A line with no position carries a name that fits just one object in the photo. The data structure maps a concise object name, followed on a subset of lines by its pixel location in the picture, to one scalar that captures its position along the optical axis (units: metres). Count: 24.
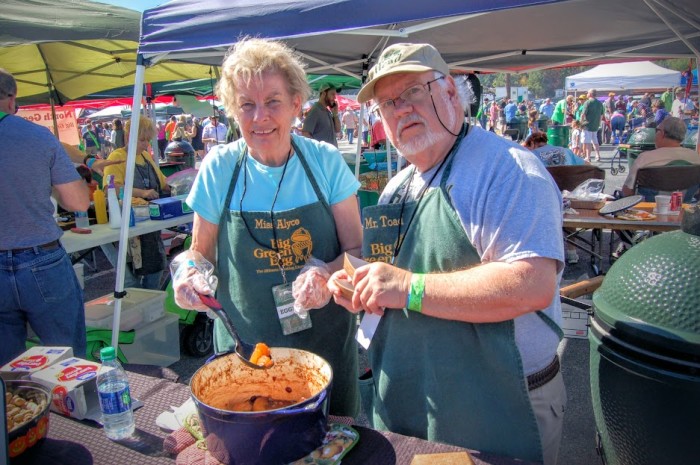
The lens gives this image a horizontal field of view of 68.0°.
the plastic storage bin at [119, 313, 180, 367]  3.74
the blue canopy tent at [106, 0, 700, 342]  2.47
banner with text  10.70
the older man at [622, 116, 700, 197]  5.21
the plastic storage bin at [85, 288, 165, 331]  3.62
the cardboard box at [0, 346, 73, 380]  1.56
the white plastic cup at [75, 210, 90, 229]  4.12
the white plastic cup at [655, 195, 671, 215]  4.27
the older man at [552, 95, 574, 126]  18.36
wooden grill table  3.95
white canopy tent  20.23
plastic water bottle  1.34
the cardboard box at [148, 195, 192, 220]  4.45
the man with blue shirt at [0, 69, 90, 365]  2.66
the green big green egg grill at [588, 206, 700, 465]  1.39
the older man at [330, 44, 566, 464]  1.18
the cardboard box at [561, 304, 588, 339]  3.79
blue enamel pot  1.05
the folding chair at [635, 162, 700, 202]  4.91
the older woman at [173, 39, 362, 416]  1.76
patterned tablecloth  1.19
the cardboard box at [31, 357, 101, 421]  1.44
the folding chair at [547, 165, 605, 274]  5.62
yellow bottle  4.27
